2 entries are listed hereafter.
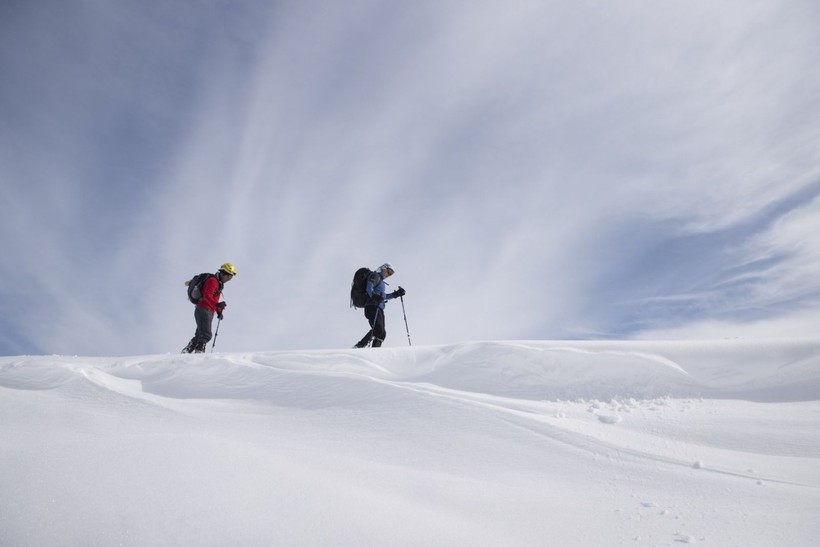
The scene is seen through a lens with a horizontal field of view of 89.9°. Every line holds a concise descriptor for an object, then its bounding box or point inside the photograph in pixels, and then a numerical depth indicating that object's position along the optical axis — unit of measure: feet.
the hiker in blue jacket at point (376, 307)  29.50
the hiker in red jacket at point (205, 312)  27.45
